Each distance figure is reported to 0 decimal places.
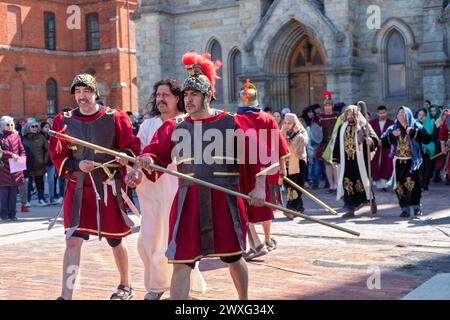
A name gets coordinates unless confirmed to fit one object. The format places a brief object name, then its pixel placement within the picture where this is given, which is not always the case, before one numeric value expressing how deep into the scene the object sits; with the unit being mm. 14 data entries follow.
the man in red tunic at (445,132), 14000
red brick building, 38875
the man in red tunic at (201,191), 5426
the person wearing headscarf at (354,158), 12336
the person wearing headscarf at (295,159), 12617
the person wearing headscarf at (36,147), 15438
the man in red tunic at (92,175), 6340
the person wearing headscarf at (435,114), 16719
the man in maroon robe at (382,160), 16078
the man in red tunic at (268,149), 8086
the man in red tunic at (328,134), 16172
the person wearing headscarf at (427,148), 15812
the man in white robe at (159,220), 6582
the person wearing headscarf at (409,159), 11961
